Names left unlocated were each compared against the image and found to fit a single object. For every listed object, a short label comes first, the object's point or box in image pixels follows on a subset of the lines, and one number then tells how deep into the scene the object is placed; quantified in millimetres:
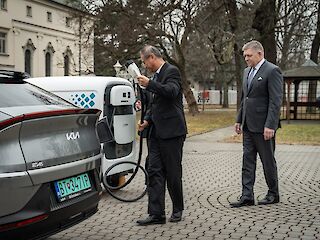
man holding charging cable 5758
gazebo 25828
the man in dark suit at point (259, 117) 6543
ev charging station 7234
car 3855
